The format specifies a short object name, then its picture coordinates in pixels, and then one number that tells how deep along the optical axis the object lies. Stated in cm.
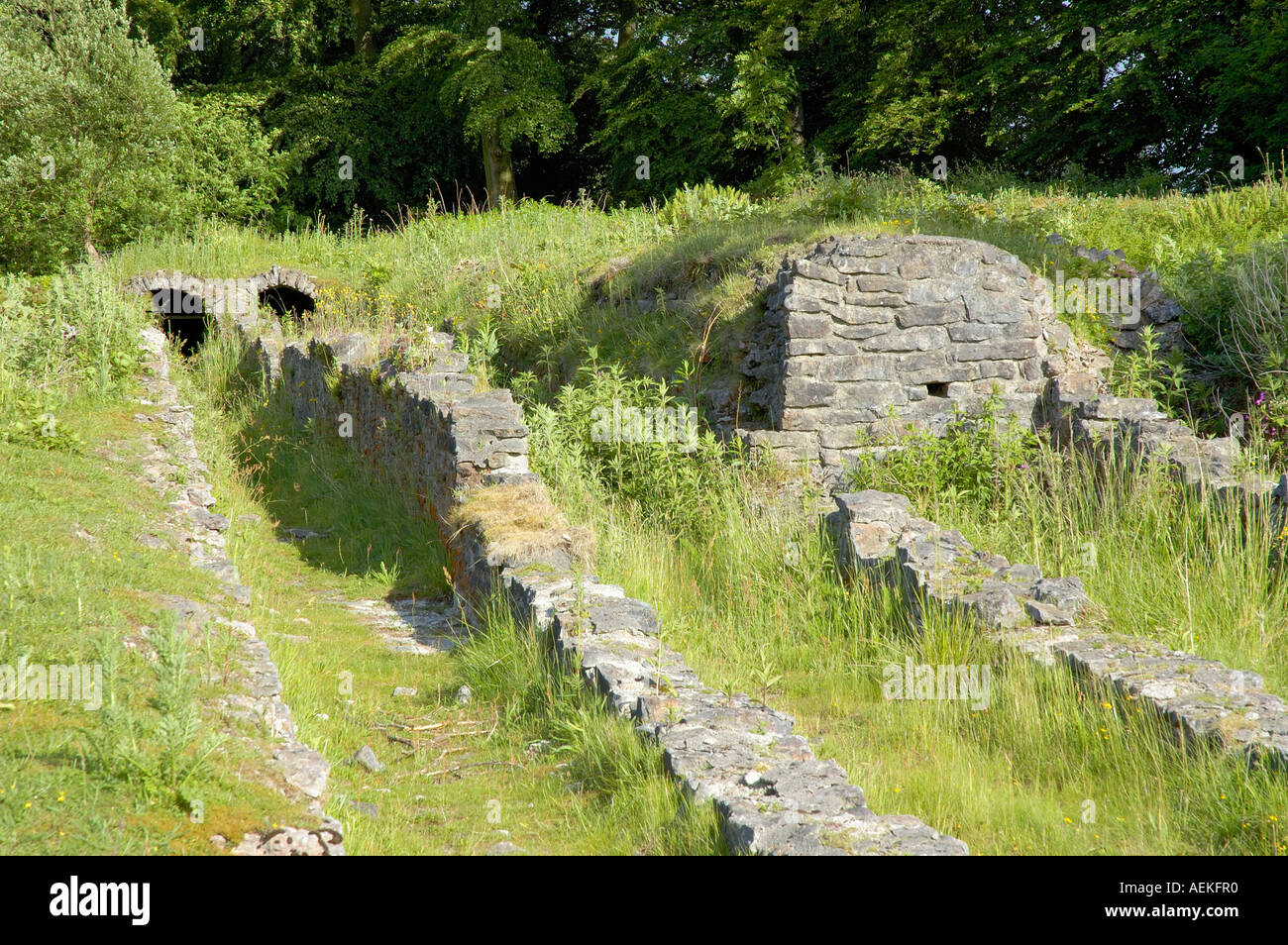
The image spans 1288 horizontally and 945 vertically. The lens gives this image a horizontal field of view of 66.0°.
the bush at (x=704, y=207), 1433
